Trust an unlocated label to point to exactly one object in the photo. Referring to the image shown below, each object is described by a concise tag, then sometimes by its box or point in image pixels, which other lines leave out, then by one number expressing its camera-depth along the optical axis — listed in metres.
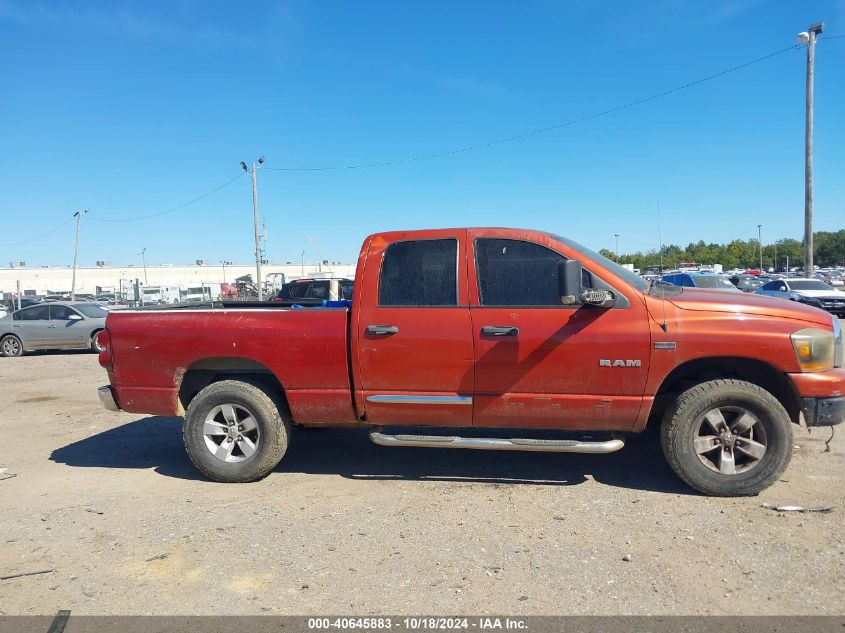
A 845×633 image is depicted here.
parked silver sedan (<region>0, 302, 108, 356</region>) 15.60
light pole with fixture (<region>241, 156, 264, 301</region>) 34.16
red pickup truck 4.37
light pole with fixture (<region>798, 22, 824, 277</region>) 20.31
